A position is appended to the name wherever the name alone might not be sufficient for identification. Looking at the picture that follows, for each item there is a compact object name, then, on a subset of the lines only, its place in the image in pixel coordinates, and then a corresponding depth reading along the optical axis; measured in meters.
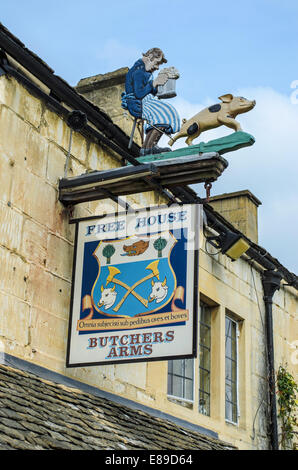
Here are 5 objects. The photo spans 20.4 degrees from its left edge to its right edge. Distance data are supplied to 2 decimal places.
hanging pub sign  8.30
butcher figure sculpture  9.45
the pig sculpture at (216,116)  9.11
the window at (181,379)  11.28
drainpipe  13.20
